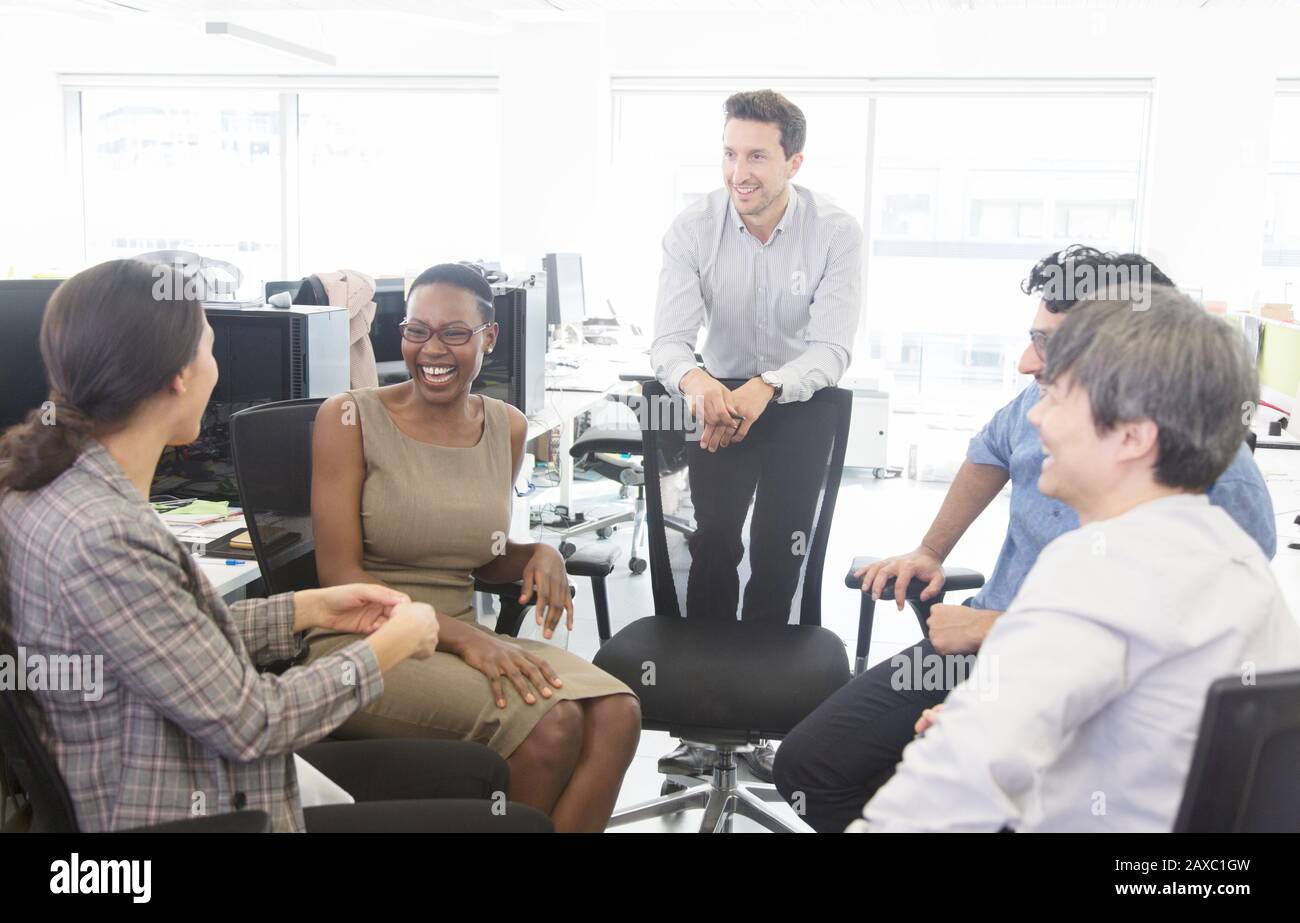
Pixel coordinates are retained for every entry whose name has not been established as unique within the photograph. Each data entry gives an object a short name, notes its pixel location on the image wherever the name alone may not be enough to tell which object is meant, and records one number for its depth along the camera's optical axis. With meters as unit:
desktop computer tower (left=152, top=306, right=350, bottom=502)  2.67
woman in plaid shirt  1.19
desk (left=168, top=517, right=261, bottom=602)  2.10
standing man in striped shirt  2.37
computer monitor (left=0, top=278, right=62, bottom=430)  2.44
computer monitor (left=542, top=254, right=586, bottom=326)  6.19
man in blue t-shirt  1.90
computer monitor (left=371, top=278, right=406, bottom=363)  3.91
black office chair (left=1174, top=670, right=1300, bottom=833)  0.90
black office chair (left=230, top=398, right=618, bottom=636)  2.02
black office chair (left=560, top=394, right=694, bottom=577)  4.04
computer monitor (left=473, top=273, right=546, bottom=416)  3.83
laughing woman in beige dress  1.89
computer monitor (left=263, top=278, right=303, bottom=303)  4.36
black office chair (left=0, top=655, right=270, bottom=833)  1.17
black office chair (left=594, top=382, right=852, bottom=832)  2.12
